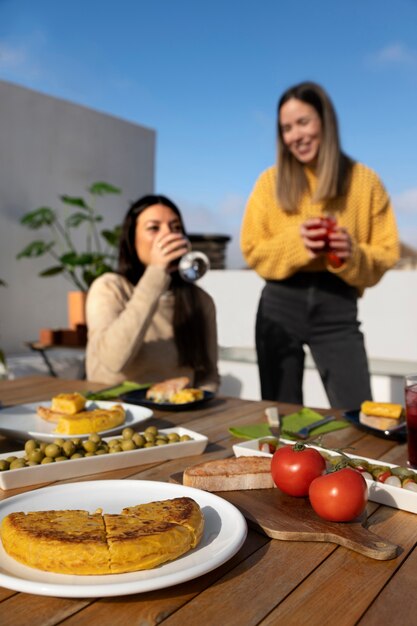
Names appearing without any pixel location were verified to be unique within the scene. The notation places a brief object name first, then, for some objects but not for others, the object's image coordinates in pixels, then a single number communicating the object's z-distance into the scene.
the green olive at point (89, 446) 1.12
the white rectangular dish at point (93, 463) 0.99
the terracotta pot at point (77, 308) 5.19
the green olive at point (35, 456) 1.05
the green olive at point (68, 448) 1.09
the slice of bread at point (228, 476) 0.92
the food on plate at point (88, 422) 1.23
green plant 5.69
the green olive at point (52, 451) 1.07
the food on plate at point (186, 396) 1.69
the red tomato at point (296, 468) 0.87
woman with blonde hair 2.46
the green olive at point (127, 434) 1.18
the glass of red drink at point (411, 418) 1.18
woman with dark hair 2.16
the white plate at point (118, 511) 0.59
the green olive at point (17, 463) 1.04
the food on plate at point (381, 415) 1.41
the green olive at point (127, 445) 1.14
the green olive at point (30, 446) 1.07
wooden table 0.61
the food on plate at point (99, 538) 0.63
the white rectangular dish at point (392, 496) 0.91
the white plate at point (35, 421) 1.21
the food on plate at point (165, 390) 1.74
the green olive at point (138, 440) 1.17
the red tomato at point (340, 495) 0.79
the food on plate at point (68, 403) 1.40
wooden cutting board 0.76
